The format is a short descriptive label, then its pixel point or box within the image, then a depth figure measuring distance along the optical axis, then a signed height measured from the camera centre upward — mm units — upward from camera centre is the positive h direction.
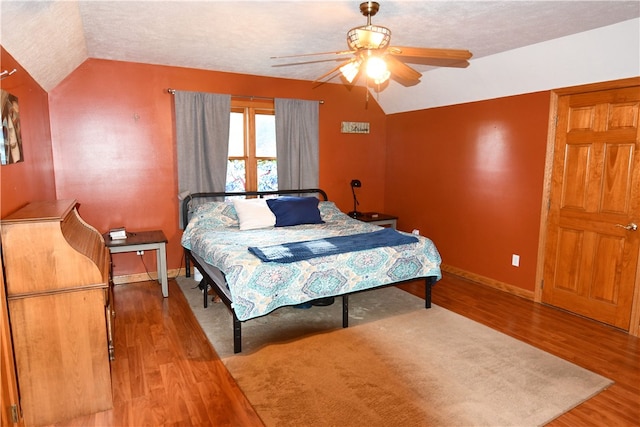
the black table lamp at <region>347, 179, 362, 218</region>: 5522 -564
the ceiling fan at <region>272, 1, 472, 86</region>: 2383 +696
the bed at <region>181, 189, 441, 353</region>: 2928 -747
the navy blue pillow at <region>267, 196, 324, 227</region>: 4438 -552
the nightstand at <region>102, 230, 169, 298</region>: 3859 -821
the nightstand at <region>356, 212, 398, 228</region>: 5398 -768
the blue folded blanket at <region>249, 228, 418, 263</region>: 3105 -714
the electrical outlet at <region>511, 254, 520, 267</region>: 4238 -1032
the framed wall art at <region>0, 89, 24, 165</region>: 2182 +169
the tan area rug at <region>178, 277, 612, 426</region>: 2275 -1403
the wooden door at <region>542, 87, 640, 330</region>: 3299 -389
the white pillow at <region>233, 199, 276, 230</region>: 4266 -576
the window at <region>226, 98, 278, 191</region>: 4906 +194
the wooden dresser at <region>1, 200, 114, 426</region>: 2080 -864
